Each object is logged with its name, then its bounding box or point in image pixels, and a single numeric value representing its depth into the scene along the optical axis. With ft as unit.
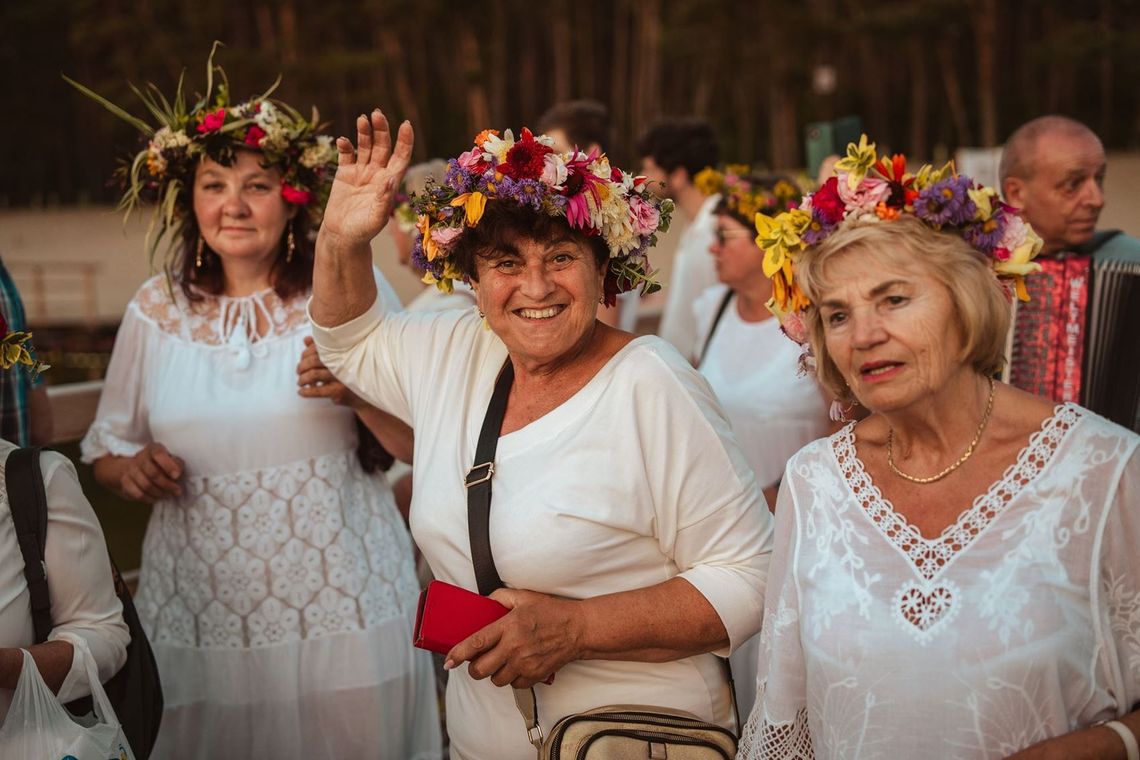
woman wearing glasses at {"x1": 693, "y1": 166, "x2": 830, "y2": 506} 16.02
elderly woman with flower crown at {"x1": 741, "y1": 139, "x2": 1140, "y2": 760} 7.82
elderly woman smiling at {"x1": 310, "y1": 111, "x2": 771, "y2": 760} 9.30
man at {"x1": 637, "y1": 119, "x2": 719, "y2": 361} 22.36
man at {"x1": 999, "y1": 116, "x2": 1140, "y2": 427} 14.39
